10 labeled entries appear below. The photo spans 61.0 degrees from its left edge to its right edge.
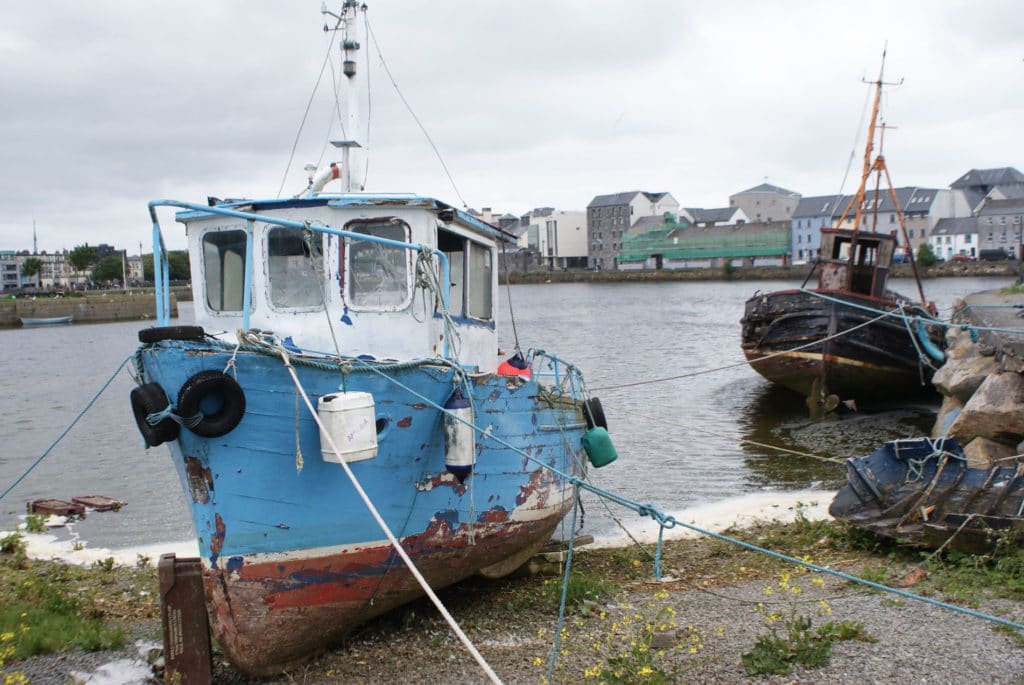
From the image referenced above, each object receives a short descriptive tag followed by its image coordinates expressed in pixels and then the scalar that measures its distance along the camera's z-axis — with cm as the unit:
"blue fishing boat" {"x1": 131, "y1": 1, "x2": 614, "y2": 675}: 562
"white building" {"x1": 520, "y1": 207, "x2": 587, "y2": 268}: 12606
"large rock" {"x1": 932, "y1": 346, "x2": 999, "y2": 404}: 1330
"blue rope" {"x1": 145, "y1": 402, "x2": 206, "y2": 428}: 541
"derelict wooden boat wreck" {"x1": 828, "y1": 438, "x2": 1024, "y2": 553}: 735
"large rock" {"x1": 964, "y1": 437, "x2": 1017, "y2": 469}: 1028
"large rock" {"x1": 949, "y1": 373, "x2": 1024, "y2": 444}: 1044
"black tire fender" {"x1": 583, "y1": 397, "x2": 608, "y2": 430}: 941
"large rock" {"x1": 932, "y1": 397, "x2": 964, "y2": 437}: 1361
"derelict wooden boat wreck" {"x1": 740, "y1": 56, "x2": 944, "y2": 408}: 1928
